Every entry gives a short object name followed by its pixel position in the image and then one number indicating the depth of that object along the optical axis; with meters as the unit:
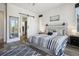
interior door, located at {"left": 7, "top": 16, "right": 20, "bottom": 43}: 3.53
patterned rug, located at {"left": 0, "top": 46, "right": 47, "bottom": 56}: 2.04
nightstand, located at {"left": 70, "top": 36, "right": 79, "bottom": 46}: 2.81
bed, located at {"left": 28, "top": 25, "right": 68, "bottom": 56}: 1.94
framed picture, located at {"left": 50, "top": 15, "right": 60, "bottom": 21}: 3.89
